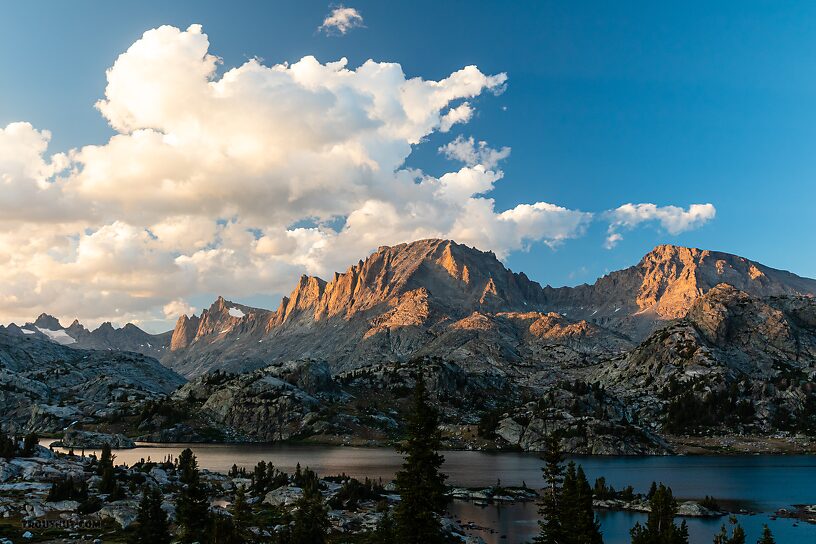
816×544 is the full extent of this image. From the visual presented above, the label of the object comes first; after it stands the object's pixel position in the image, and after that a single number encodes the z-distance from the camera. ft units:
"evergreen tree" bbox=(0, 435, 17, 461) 374.32
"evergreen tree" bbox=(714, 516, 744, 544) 226.52
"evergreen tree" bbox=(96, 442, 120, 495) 326.24
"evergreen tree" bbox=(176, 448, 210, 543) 222.69
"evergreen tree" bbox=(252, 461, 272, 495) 394.23
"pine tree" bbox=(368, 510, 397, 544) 205.77
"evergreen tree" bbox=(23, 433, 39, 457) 395.96
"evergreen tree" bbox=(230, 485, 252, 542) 217.77
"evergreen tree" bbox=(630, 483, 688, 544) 217.97
